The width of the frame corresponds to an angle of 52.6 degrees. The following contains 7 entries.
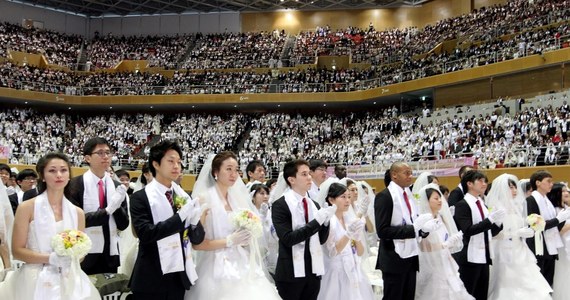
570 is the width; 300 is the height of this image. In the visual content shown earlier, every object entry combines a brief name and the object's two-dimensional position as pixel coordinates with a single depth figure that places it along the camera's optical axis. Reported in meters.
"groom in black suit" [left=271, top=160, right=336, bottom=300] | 5.31
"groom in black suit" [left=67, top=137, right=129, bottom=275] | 5.42
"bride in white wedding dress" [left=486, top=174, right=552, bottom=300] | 7.16
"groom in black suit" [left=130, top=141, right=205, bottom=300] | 4.39
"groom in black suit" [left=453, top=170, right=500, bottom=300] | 6.92
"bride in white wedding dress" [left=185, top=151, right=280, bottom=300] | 4.86
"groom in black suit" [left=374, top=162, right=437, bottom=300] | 6.11
